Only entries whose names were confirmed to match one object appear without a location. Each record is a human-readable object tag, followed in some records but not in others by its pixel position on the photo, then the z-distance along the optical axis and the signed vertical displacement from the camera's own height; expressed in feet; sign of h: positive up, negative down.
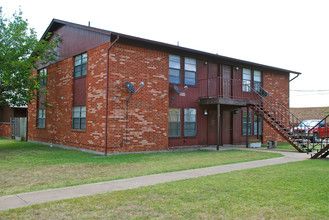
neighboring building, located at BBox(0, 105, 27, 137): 87.33 +2.20
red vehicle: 53.13 -0.88
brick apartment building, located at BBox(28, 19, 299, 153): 44.91 +4.56
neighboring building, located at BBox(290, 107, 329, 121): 131.54 +5.12
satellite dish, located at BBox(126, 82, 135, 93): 44.44 +5.12
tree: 51.21 +10.93
